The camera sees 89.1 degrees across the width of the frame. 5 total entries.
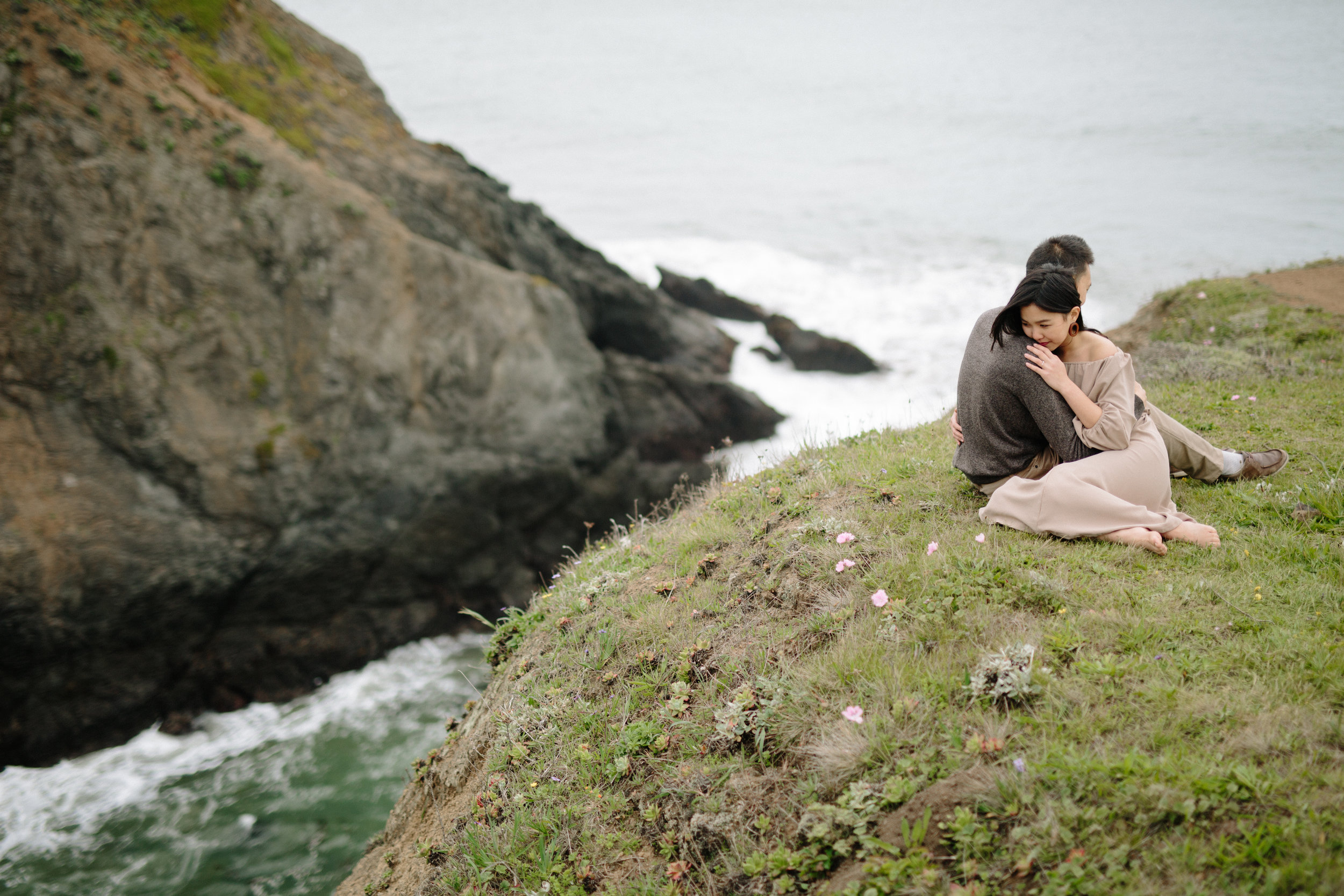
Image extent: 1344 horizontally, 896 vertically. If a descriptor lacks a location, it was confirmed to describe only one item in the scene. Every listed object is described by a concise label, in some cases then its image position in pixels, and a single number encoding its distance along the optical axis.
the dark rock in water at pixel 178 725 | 10.73
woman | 4.30
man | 4.55
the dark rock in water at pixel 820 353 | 25.80
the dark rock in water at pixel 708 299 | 29.72
